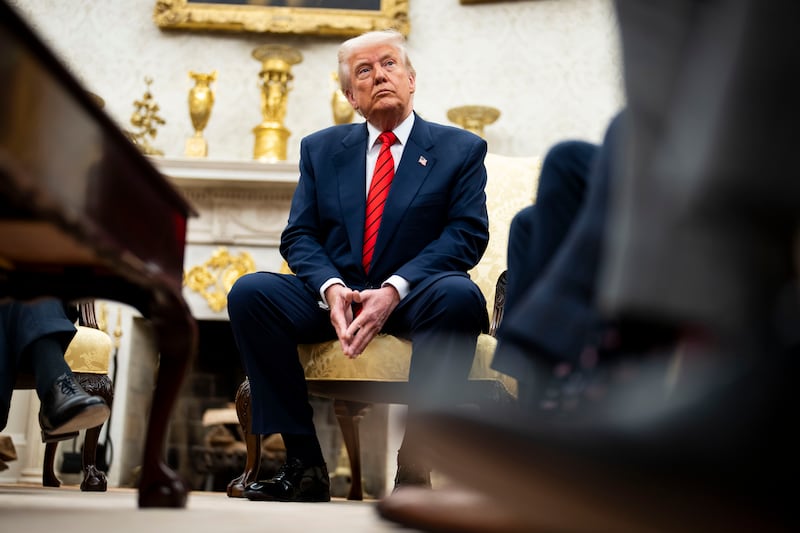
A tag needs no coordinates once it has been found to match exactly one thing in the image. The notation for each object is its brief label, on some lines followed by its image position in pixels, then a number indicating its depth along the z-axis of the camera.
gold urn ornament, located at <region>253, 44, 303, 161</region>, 4.31
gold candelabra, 4.27
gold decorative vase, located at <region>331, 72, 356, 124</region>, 4.23
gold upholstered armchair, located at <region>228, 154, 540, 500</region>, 2.21
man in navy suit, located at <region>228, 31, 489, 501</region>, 2.13
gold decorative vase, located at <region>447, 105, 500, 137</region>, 4.25
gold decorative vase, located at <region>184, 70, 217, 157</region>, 4.29
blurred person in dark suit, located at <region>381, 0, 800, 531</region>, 0.57
